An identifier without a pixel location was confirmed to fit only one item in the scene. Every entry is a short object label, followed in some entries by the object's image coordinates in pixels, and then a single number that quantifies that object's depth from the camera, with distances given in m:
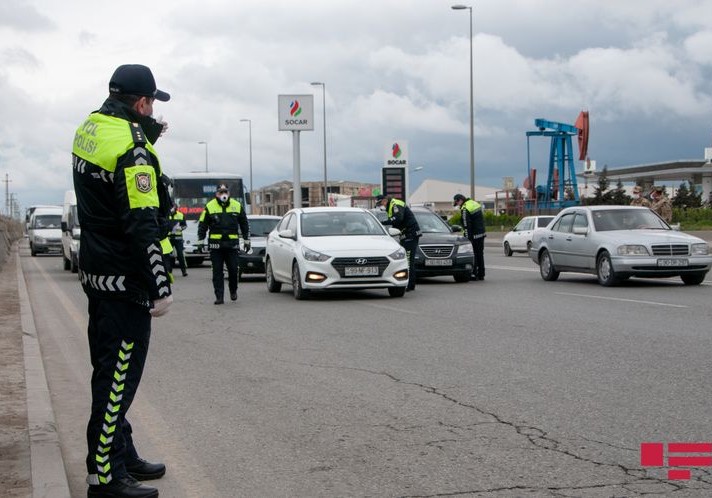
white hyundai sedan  16.12
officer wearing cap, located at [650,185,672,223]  25.78
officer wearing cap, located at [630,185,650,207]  25.80
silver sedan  17.45
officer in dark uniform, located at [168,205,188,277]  25.14
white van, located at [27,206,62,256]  46.00
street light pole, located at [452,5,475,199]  44.96
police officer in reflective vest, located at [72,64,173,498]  4.60
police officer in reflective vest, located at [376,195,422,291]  18.09
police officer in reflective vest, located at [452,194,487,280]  20.84
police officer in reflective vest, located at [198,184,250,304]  15.98
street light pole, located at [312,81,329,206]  62.27
